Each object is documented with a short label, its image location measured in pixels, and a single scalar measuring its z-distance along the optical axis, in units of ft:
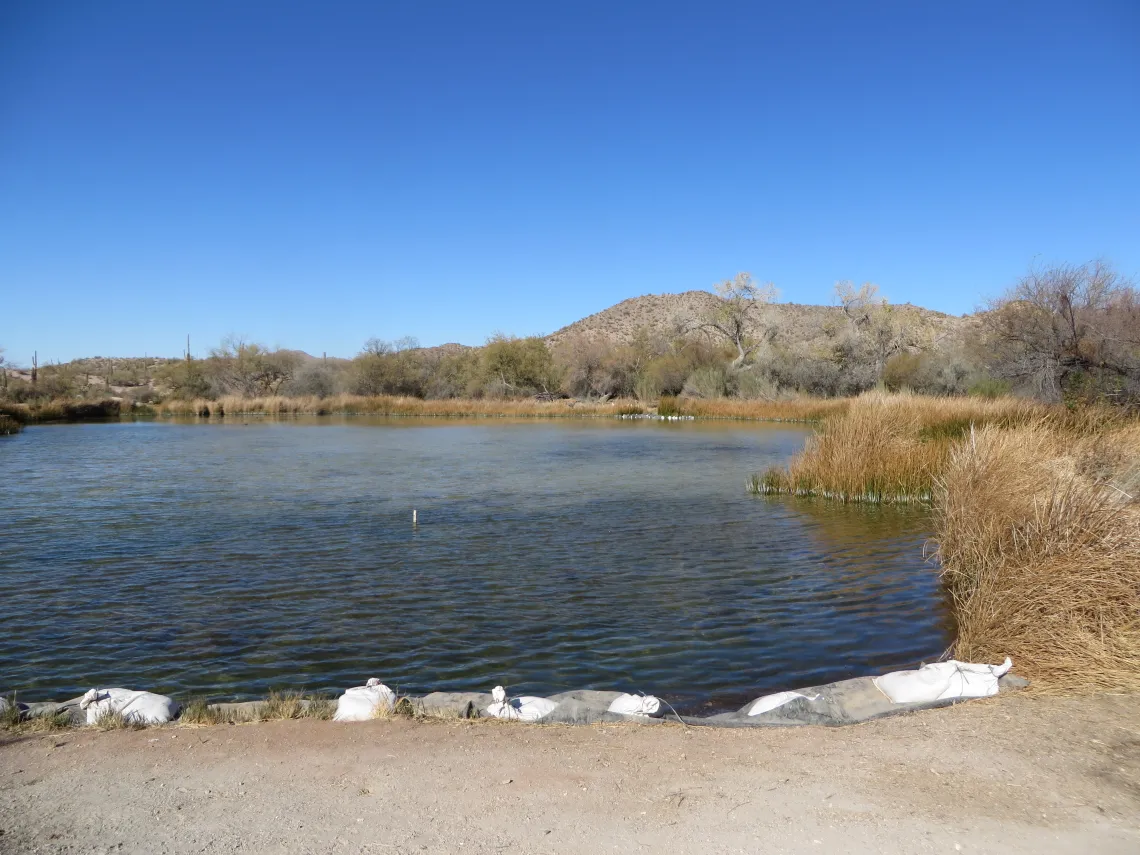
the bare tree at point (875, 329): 201.67
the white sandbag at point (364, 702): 18.83
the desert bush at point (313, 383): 222.07
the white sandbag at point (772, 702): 19.67
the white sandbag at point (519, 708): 19.25
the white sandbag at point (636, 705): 19.48
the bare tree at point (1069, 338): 67.82
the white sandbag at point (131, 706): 18.51
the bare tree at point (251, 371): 217.97
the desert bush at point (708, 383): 180.75
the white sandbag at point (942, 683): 20.02
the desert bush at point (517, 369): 221.66
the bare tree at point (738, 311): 225.35
